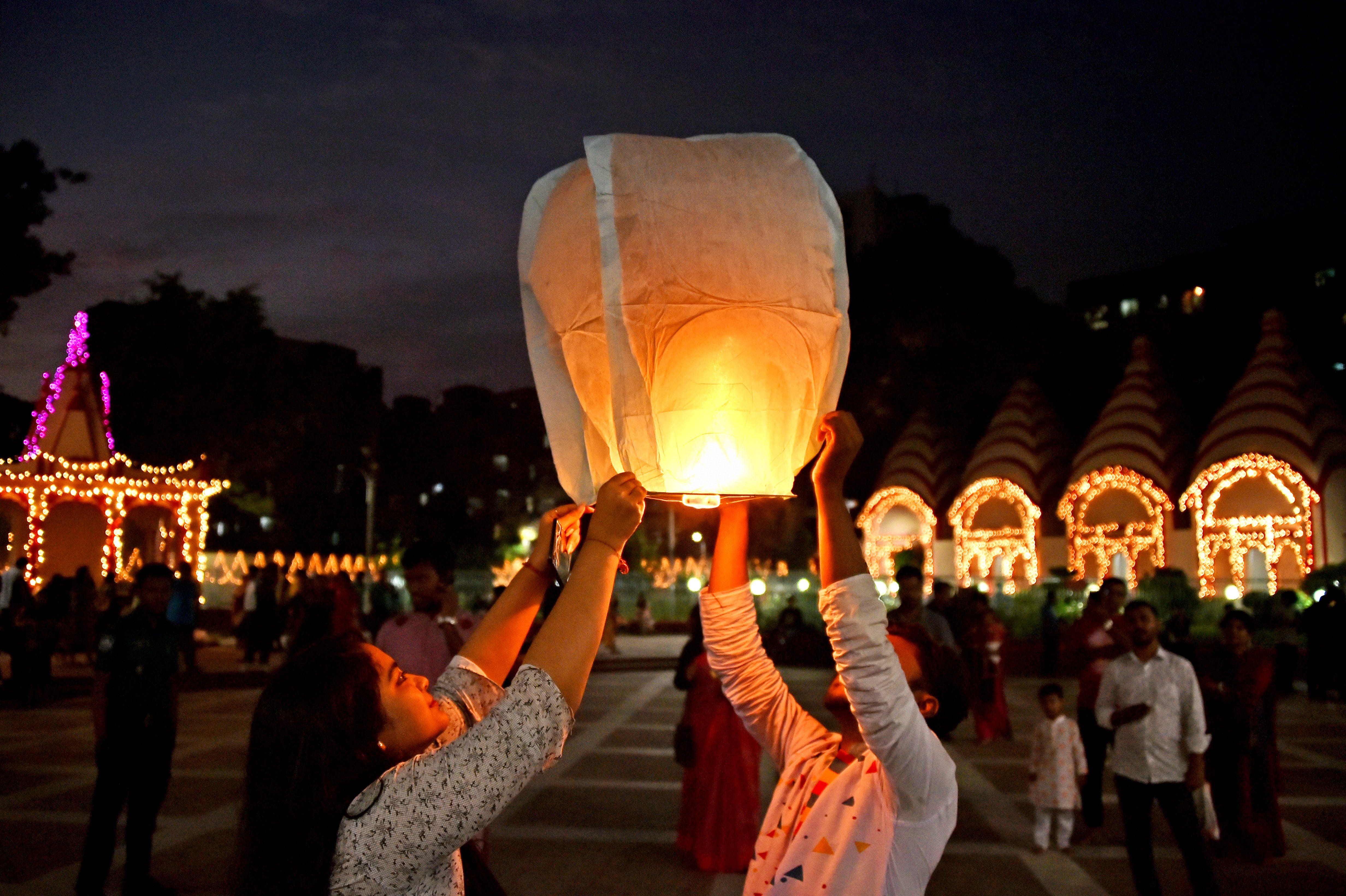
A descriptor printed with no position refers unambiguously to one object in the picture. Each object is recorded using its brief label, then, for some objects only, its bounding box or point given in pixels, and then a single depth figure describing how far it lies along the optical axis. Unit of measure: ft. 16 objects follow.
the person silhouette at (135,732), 17.83
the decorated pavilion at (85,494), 77.05
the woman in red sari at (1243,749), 23.30
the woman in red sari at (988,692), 39.24
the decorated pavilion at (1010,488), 102.27
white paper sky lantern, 7.39
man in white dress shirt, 17.70
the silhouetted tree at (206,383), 100.78
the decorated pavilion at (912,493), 111.45
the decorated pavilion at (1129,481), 92.68
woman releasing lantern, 5.51
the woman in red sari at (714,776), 22.00
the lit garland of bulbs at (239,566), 89.66
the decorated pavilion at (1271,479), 81.10
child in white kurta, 23.99
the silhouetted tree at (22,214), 56.08
